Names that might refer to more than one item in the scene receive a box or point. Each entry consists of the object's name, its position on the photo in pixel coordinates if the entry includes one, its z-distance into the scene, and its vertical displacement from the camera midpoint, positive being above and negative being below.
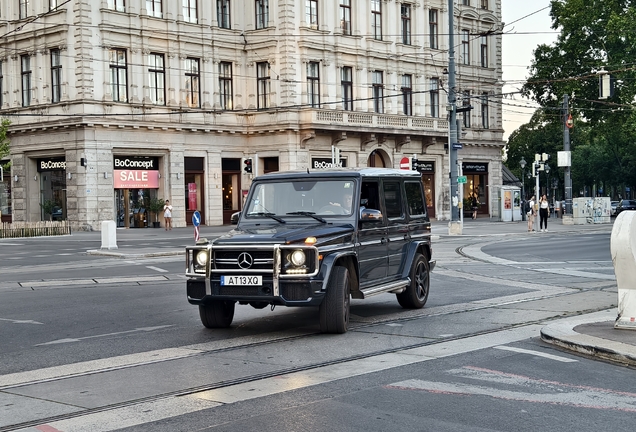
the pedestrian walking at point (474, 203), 63.75 -0.78
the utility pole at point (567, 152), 49.92 +2.06
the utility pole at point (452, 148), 39.91 +1.90
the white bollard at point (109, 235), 30.31 -1.13
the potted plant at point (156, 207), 48.47 -0.41
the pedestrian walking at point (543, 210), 43.66 -0.93
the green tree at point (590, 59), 57.97 +8.69
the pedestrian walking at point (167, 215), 47.49 -0.82
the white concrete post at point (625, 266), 10.62 -0.89
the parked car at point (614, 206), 75.29 -1.54
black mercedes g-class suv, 10.66 -0.64
